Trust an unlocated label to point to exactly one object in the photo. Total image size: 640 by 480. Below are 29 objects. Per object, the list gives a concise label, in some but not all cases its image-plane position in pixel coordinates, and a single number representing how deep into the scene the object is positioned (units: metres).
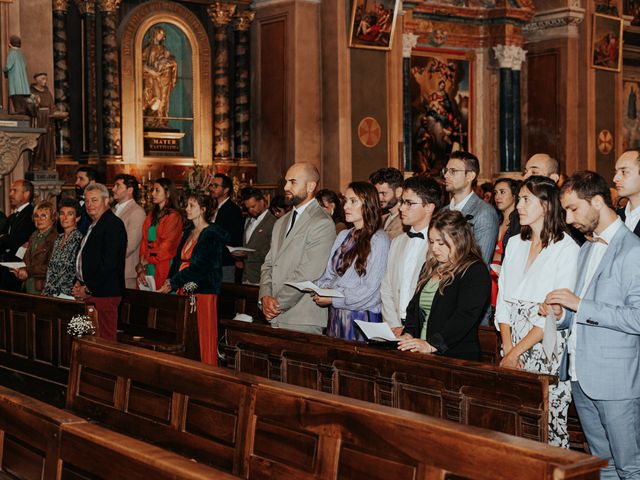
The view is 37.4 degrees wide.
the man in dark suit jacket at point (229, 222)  9.80
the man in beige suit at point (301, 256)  6.39
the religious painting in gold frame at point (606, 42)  19.38
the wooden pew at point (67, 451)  2.80
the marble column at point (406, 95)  17.31
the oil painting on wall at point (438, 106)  18.22
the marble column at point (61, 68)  13.74
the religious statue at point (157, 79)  14.88
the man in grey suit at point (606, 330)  4.30
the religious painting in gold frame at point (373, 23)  14.92
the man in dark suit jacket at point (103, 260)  7.29
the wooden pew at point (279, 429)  2.79
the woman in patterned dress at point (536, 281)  4.76
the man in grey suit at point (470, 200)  6.21
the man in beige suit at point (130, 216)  8.90
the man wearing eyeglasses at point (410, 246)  5.65
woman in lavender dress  5.96
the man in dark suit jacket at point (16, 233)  8.93
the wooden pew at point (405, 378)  4.25
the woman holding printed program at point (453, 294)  4.86
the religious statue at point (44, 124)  11.65
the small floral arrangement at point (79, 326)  5.63
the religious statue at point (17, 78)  11.34
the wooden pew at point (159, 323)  7.37
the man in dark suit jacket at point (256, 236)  9.67
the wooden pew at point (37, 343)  6.49
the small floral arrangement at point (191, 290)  7.45
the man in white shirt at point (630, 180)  5.43
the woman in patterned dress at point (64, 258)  7.46
